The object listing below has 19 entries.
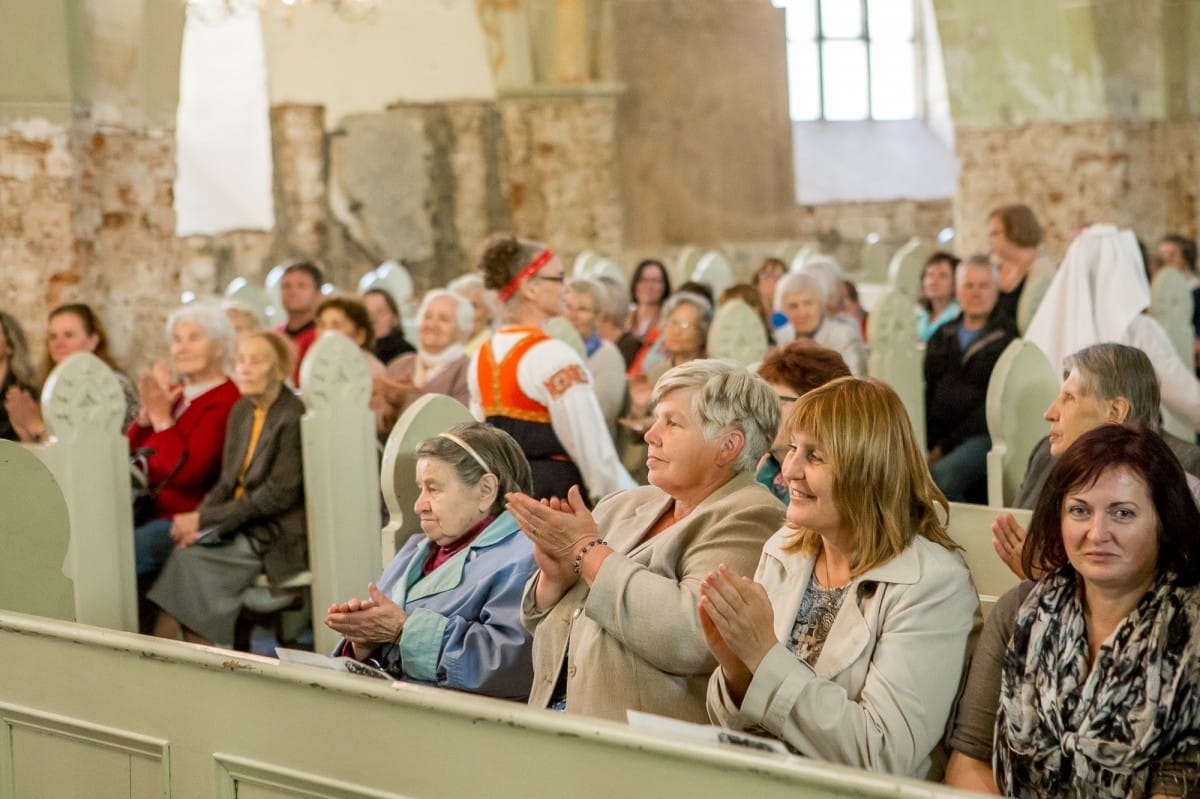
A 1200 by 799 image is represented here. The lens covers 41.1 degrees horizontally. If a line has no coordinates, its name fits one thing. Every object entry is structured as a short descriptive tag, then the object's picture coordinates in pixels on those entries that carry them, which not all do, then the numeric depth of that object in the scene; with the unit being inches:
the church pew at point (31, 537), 157.1
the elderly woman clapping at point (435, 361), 260.1
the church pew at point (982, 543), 152.3
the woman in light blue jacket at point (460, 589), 142.3
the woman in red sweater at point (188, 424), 234.1
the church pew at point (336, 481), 221.8
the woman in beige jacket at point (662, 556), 120.2
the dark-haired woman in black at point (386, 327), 333.7
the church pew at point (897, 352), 276.7
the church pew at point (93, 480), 212.4
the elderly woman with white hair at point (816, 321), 294.2
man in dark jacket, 267.0
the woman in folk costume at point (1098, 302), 245.6
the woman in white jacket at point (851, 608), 105.6
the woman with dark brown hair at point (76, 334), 283.4
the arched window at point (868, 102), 704.4
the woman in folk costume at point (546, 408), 209.6
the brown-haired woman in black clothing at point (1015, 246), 296.2
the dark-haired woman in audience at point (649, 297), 372.5
